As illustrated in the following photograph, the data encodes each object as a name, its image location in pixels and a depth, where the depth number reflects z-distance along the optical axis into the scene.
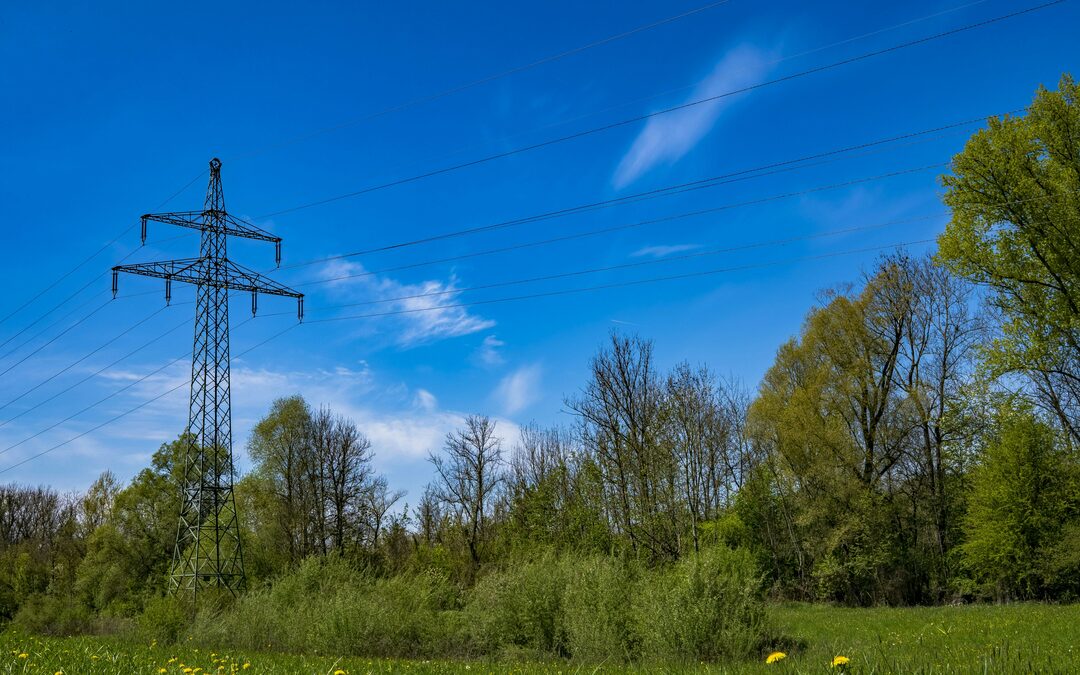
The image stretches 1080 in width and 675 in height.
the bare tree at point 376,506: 43.72
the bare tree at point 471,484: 42.31
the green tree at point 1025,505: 27.25
